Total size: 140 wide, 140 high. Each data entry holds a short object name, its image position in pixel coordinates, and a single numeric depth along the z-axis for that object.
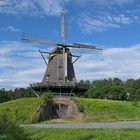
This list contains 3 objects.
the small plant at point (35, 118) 17.18
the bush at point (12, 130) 7.42
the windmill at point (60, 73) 22.41
